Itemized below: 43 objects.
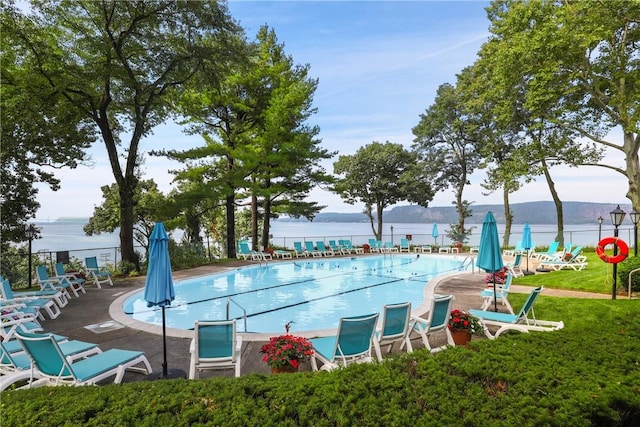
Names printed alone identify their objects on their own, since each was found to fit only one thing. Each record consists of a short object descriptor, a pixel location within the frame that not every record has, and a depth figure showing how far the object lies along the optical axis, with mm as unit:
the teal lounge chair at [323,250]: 21609
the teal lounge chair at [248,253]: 18422
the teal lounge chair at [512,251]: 17647
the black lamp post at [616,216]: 9206
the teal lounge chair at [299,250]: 21328
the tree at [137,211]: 20852
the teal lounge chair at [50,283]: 9266
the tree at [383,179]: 30344
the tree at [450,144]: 27438
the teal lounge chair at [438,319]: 5426
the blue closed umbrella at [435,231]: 24078
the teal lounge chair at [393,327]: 5023
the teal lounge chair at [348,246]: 22809
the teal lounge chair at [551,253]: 15234
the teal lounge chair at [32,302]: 7205
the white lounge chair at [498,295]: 7485
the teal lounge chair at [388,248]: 23472
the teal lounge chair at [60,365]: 3754
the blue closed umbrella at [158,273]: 4824
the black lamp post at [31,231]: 12140
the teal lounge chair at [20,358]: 3859
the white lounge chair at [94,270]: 11546
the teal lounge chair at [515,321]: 5652
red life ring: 7936
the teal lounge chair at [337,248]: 22506
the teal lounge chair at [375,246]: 23500
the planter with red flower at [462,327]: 5566
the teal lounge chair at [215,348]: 4230
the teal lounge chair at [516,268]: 12618
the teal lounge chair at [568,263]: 13430
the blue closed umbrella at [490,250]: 7289
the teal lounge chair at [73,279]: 10000
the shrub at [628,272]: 8432
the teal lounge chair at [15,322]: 5674
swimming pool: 8867
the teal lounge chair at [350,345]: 4473
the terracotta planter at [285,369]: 4281
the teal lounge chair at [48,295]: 8164
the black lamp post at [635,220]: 11173
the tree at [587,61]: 14578
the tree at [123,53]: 13109
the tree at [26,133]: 13031
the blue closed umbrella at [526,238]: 14328
